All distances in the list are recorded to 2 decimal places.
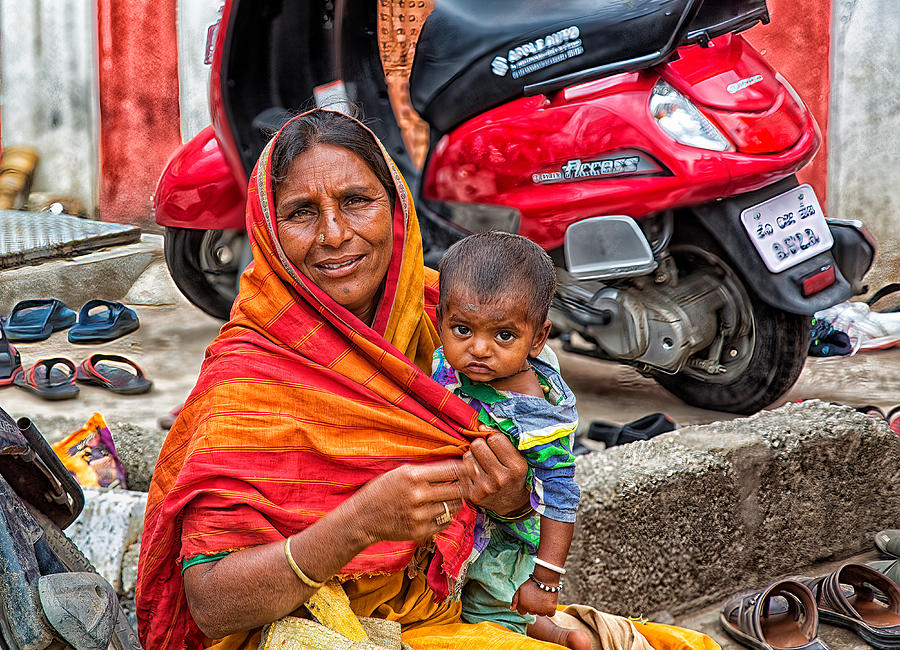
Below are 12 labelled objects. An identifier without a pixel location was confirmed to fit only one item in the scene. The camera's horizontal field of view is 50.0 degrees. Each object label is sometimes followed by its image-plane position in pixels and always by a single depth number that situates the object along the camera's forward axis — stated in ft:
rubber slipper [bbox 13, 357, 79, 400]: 13.73
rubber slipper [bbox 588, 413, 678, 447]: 12.42
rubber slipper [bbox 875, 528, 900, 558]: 10.65
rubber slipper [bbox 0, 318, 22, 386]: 13.79
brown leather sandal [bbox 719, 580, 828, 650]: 9.20
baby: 5.43
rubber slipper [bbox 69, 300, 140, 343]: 15.74
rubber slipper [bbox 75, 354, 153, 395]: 14.20
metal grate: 16.10
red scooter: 11.60
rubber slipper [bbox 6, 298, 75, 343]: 15.14
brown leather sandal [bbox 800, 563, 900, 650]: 9.45
